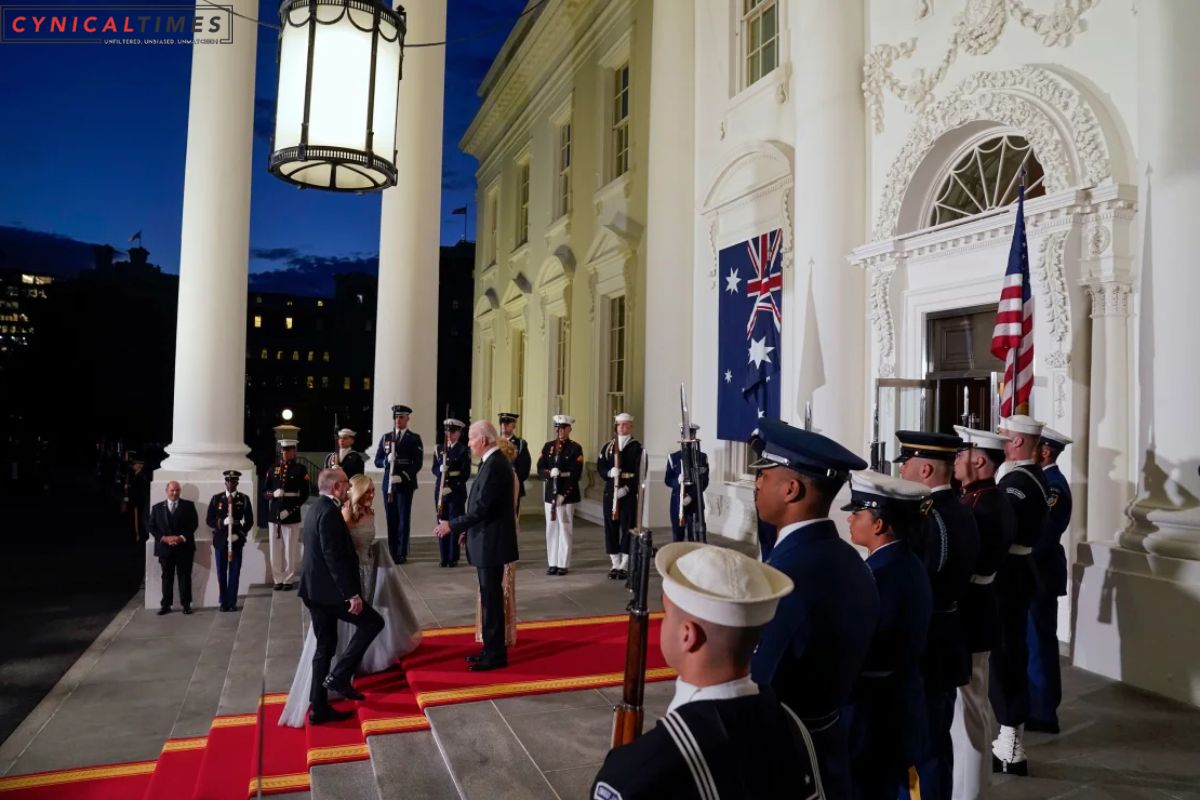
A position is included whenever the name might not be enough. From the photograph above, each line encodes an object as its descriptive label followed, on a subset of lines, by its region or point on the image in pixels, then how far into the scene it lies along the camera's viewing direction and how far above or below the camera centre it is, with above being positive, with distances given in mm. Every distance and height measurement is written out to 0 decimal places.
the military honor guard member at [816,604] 2236 -505
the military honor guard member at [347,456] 10180 -522
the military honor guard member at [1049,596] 4785 -1032
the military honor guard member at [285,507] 10805 -1272
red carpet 5219 -2065
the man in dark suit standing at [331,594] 5410 -1221
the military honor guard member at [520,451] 11475 -477
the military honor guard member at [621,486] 9719 -778
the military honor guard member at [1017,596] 4293 -935
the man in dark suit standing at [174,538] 10797 -1714
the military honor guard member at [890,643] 2797 -753
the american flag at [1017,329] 6336 +815
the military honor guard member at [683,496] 8461 -809
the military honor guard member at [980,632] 3711 -965
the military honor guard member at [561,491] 9805 -871
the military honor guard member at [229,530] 10922 -1613
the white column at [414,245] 12797 +2805
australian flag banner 11336 +1351
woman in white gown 5656 -1501
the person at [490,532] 5914 -855
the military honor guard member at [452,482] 9867 -799
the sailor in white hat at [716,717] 1462 -564
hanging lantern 4109 +1703
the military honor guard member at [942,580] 3236 -656
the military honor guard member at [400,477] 10734 -817
